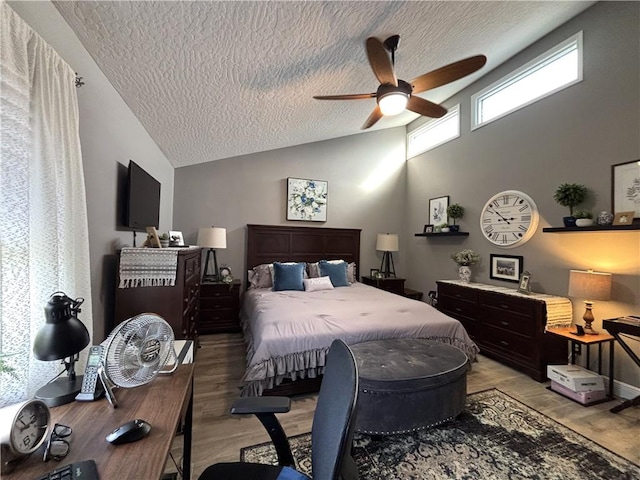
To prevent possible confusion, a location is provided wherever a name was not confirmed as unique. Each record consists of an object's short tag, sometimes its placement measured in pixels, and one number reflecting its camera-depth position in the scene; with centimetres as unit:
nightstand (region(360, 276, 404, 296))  476
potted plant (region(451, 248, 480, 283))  386
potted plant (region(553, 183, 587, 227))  271
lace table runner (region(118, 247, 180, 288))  201
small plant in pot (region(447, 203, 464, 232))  418
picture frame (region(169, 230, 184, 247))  300
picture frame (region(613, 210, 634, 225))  234
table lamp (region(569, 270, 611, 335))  239
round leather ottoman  178
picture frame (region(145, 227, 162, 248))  239
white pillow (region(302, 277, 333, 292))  388
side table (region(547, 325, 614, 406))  239
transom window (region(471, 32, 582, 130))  293
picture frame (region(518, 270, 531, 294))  309
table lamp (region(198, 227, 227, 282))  386
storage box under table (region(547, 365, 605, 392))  234
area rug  161
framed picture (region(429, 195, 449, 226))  452
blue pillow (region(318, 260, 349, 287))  418
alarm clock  71
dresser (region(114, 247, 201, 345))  203
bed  224
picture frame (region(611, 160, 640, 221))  238
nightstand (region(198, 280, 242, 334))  388
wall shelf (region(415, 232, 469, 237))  411
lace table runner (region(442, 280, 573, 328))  277
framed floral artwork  472
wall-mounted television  217
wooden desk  72
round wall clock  328
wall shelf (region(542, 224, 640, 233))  228
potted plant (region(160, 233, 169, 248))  273
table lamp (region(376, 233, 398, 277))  493
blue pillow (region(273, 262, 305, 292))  385
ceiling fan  195
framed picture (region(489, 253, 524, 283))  340
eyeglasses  75
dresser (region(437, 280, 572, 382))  276
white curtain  104
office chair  67
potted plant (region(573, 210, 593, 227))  258
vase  388
